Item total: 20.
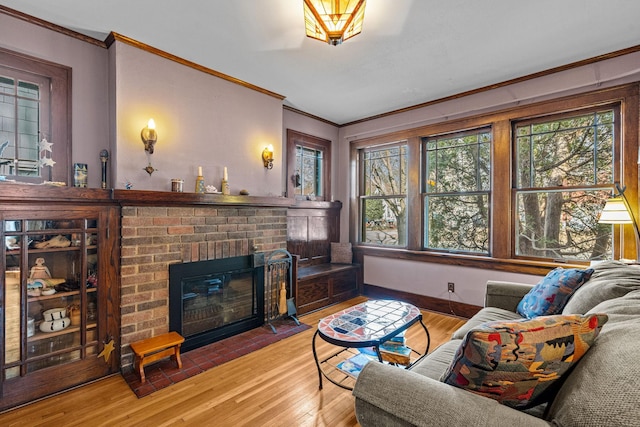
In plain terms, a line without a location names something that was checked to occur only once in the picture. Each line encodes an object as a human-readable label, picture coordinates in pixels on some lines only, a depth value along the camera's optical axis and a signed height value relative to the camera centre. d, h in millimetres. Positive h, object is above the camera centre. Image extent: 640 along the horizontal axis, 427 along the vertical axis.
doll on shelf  2149 -402
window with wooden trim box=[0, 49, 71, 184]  2234 +740
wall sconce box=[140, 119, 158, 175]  2590 +666
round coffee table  1990 -830
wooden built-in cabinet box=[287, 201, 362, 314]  3902 -714
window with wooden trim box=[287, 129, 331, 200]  4254 +700
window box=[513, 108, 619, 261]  2977 +284
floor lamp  2443 -23
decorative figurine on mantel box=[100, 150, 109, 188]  2518 +437
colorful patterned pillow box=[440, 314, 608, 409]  1029 -501
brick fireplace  2453 -316
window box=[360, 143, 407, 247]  4434 +264
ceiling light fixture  1765 +1205
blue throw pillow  1970 -553
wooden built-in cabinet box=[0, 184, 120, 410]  2039 -553
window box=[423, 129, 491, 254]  3709 +267
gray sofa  839 -635
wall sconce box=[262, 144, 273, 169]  3570 +677
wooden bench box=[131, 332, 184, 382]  2318 -1063
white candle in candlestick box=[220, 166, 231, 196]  3099 +306
